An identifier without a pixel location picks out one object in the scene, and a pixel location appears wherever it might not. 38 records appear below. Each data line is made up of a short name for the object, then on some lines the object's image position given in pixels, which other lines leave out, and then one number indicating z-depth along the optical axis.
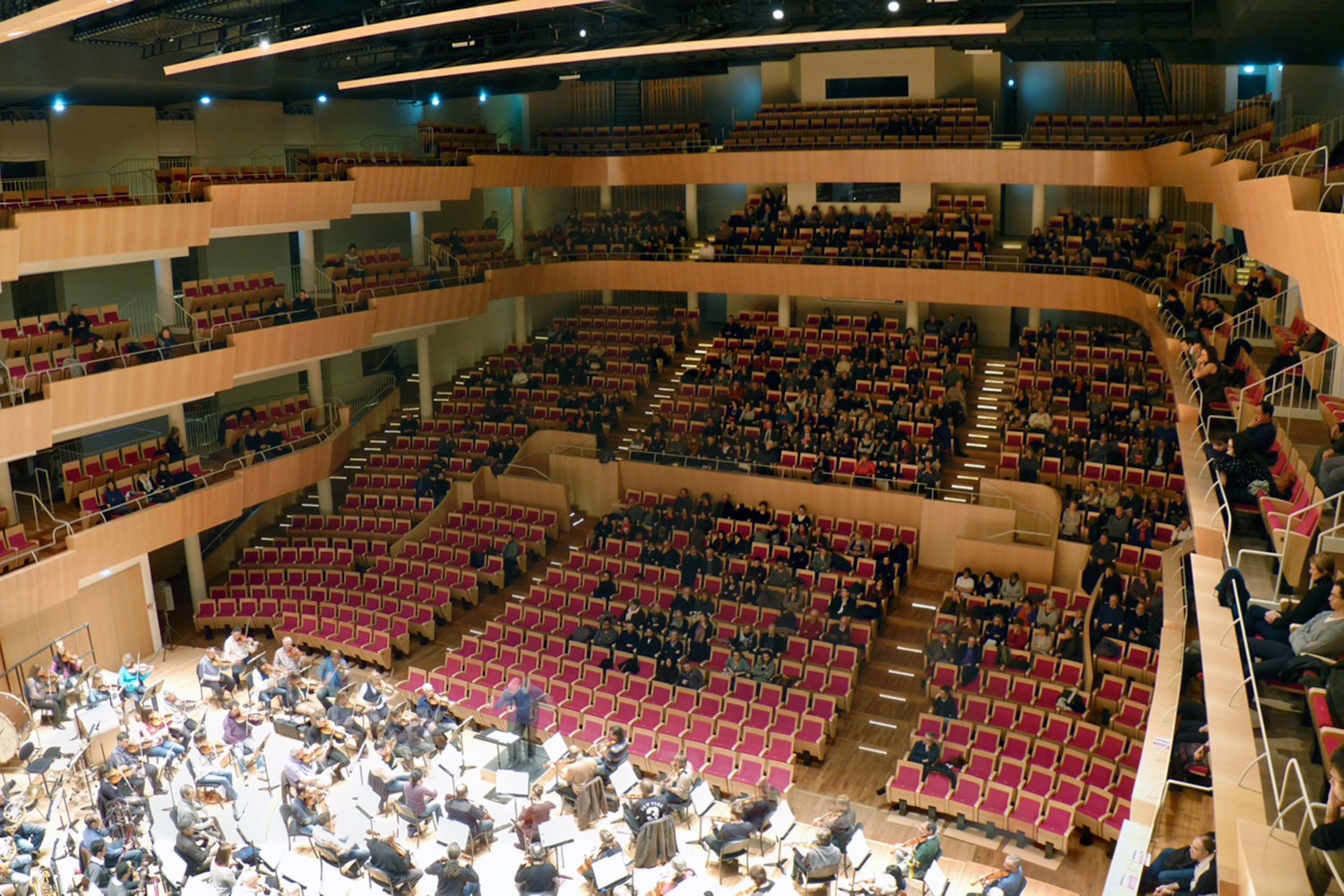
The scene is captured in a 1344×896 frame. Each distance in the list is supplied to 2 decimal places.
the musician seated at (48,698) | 12.26
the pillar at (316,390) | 19.09
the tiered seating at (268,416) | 17.17
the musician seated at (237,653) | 13.54
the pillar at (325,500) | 19.16
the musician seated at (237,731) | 11.52
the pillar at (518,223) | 23.59
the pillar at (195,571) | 16.27
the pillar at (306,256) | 18.75
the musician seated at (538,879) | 8.72
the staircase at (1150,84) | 20.44
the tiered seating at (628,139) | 23.34
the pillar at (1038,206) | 20.89
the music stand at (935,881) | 8.49
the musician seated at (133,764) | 10.14
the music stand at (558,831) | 9.05
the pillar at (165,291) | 15.85
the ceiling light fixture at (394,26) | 9.57
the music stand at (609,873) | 8.48
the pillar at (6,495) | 13.83
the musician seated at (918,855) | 8.69
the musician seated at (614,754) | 10.52
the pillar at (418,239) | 21.27
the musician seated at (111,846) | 8.64
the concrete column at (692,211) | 23.80
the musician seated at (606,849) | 9.28
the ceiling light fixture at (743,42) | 11.77
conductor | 11.99
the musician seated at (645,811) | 9.78
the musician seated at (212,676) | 13.34
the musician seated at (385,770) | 10.30
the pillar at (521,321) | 24.30
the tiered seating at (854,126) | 20.75
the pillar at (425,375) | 21.14
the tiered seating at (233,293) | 16.55
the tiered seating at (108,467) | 14.35
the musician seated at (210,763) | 10.51
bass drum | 11.89
